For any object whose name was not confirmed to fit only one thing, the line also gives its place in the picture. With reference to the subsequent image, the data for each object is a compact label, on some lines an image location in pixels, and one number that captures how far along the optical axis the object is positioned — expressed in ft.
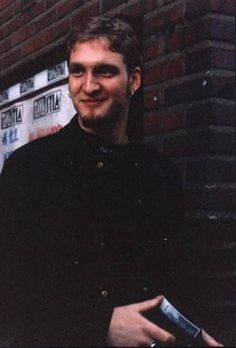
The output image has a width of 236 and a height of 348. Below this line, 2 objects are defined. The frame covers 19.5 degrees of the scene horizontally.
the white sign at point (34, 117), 12.46
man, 7.27
